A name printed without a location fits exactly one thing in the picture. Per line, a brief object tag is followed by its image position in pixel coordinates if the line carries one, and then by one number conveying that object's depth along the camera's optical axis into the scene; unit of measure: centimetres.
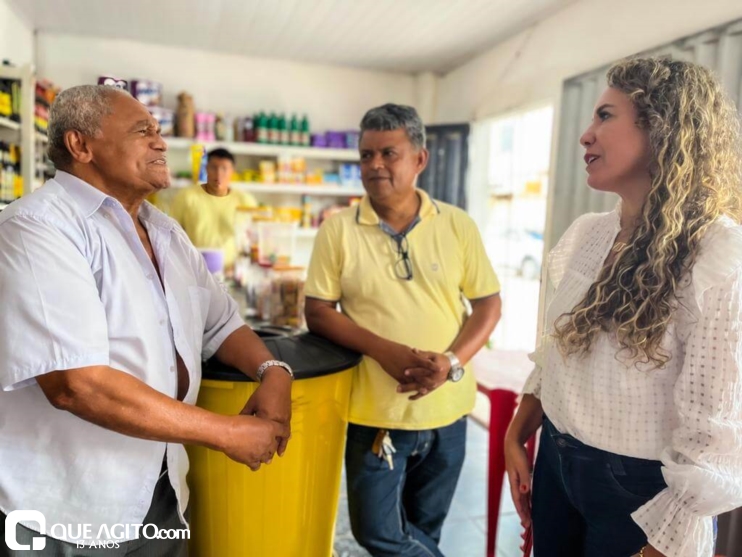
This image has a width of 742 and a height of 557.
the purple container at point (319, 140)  459
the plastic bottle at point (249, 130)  435
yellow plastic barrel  119
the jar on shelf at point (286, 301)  190
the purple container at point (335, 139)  461
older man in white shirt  82
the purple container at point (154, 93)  347
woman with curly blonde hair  78
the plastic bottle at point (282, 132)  444
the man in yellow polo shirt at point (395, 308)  144
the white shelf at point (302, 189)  433
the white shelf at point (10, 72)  249
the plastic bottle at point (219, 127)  424
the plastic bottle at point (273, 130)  440
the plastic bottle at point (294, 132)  448
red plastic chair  180
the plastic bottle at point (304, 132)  451
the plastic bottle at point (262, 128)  435
